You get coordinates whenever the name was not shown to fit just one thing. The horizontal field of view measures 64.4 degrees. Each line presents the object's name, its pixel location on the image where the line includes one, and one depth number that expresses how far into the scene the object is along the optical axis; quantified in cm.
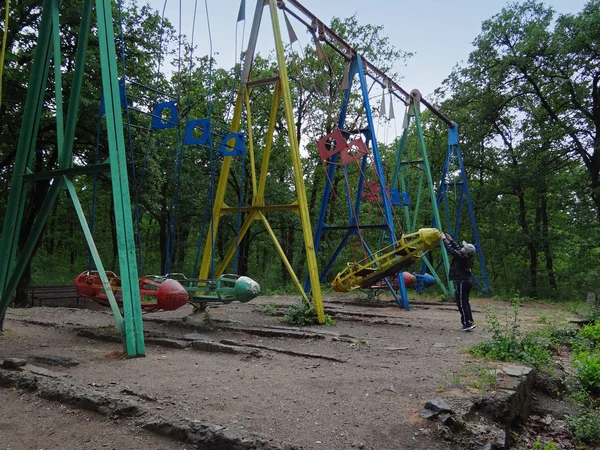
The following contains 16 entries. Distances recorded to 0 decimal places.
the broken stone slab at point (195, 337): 736
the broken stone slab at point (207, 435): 318
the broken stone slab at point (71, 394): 388
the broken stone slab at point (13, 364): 522
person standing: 898
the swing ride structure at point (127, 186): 604
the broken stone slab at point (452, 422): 378
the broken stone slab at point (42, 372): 488
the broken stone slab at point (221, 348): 645
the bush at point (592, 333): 805
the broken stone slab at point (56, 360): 556
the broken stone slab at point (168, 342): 697
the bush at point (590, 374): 578
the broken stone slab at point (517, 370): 517
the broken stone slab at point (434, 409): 389
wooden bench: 1595
